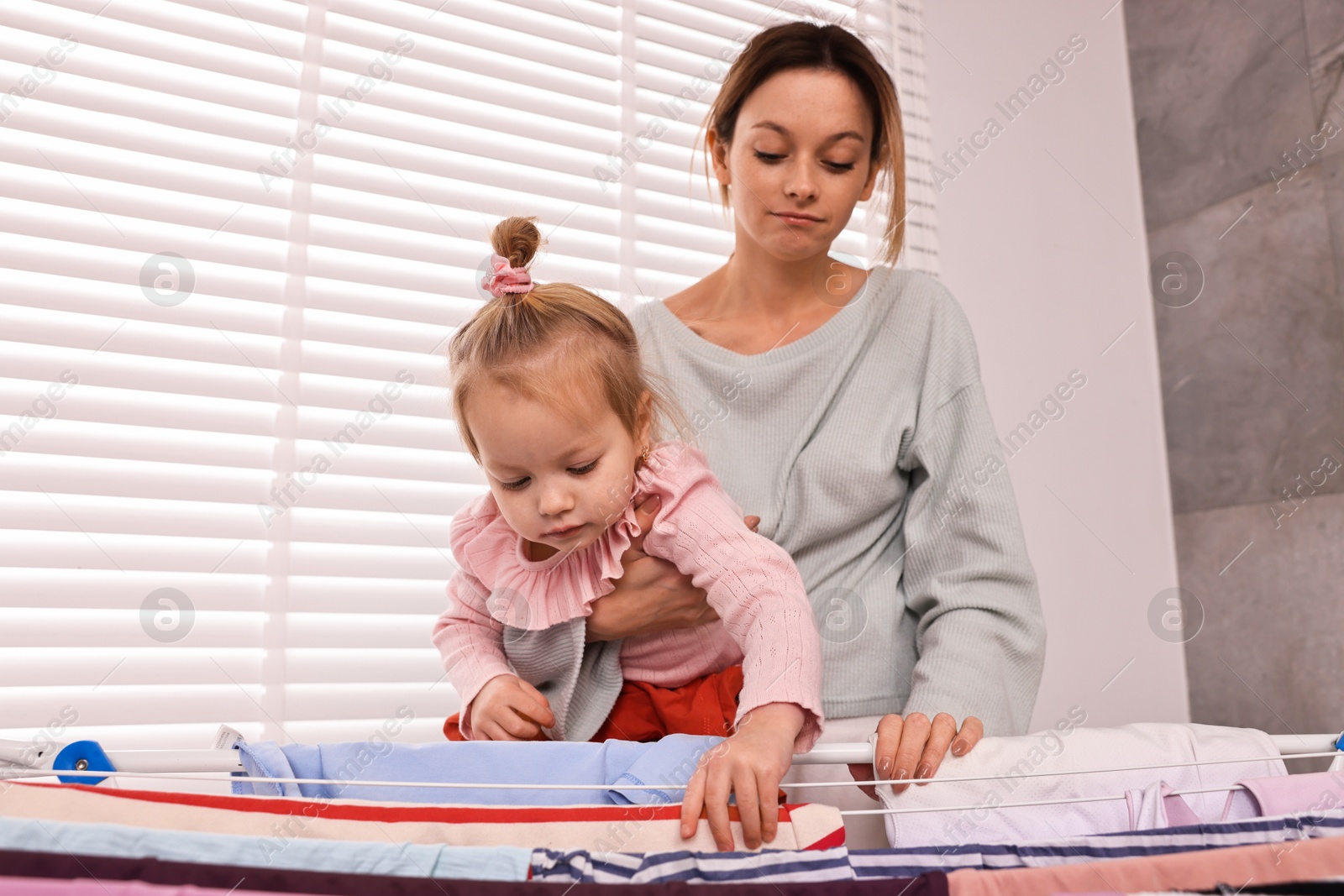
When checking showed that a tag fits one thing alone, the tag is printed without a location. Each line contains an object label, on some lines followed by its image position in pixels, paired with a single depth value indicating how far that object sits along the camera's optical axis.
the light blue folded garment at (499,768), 0.71
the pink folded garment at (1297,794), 0.70
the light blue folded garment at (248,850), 0.51
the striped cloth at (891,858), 0.54
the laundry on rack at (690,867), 0.54
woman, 0.99
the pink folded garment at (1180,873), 0.54
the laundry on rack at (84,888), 0.47
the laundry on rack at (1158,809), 0.71
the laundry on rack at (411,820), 0.60
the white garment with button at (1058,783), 0.71
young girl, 0.87
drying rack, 0.71
